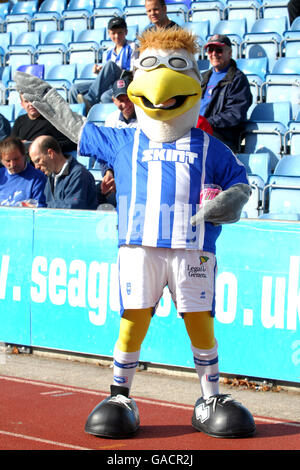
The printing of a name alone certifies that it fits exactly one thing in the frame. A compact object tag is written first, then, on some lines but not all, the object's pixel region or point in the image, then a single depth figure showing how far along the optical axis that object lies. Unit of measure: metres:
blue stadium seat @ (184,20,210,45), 10.29
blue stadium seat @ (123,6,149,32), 11.34
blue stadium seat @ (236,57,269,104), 8.84
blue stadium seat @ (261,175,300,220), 6.61
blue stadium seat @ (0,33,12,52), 12.95
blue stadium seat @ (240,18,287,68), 9.53
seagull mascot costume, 3.82
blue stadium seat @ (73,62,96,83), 10.62
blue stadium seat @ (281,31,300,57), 9.25
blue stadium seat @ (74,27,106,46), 11.64
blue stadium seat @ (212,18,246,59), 9.76
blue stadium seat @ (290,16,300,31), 9.69
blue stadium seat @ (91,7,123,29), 11.96
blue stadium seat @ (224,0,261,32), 10.59
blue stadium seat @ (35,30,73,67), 11.66
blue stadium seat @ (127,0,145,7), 12.11
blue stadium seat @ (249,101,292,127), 8.14
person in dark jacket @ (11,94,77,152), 7.78
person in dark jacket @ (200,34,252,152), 7.29
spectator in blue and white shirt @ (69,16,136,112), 8.91
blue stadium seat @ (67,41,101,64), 11.14
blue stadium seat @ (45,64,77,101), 10.31
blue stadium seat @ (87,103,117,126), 8.76
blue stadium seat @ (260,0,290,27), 10.34
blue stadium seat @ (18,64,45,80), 10.02
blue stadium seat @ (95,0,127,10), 12.56
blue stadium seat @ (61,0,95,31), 12.37
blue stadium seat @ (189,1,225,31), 10.90
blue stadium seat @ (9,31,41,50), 12.52
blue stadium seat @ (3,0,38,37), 13.12
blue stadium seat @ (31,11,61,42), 12.74
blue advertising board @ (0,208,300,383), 4.95
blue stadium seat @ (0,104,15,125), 10.32
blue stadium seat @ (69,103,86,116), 9.16
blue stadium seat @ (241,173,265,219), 6.78
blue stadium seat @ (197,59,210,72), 9.31
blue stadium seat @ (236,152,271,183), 7.28
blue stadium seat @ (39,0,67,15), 13.41
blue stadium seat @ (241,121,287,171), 7.67
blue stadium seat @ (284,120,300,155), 7.48
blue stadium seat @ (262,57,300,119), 8.38
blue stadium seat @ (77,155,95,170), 8.45
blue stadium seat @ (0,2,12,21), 14.12
